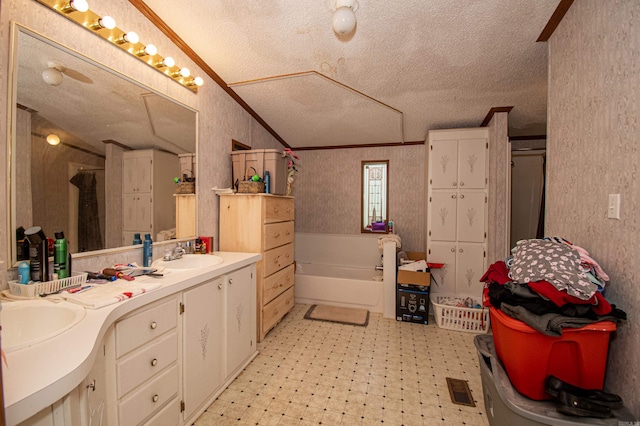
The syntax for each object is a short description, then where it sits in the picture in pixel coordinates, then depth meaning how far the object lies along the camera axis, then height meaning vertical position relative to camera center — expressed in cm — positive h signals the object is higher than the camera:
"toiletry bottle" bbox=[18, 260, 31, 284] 122 -30
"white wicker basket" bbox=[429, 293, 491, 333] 281 -111
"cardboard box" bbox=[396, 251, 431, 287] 296 -74
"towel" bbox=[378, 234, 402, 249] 331 -37
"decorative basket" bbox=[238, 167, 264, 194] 253 +19
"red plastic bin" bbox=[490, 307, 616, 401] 110 -59
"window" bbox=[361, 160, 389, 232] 421 +21
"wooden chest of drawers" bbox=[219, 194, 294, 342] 254 -27
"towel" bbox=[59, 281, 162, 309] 112 -39
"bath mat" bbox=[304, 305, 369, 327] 302 -121
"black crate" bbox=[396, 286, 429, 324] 298 -103
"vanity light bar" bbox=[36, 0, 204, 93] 143 +103
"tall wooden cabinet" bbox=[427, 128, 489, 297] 314 +4
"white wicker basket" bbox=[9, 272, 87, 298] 119 -36
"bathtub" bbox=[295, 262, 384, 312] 326 -101
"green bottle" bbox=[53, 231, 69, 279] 133 -25
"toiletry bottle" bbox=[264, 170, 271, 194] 265 +24
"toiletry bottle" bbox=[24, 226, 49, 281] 126 -24
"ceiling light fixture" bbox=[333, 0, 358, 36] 155 +108
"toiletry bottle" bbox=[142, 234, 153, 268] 182 -31
